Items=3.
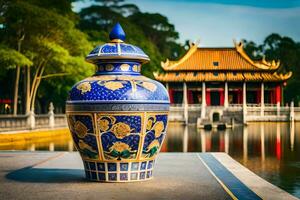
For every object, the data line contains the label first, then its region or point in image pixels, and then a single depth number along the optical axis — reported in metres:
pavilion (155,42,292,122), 63.84
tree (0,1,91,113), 33.81
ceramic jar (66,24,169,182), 10.52
